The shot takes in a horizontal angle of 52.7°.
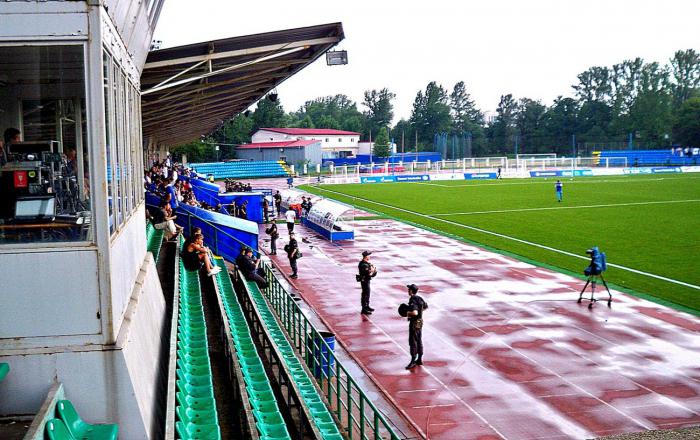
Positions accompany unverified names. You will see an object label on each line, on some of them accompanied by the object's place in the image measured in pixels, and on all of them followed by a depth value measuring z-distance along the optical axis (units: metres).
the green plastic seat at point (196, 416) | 6.55
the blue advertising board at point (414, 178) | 74.61
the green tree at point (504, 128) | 129.62
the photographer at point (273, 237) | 26.72
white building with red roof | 119.06
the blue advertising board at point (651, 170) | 78.31
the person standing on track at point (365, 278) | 17.09
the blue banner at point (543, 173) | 76.44
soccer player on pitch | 44.72
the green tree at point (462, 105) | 156.25
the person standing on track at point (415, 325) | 12.96
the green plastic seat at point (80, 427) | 5.61
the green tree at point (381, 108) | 161.12
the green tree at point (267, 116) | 140.62
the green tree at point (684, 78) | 130.00
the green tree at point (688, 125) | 95.06
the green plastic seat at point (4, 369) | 5.58
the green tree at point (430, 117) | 142.25
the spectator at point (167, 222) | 17.80
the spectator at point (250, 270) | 16.12
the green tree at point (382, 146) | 115.88
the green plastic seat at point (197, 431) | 6.18
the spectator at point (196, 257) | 14.05
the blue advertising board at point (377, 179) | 74.61
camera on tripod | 17.69
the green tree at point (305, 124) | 155.25
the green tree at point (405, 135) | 146.61
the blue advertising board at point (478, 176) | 74.56
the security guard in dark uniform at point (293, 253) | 21.97
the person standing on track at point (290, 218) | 27.90
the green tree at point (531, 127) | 121.88
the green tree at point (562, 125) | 119.34
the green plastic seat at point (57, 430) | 5.05
